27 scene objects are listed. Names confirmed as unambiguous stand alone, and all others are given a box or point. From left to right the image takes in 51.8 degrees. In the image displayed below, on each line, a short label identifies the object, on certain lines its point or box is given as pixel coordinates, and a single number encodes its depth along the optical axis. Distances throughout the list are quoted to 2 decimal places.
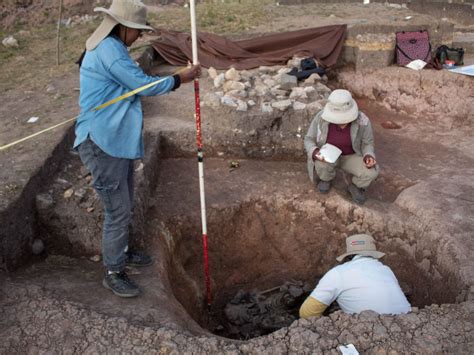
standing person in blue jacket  3.21
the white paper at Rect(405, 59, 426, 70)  8.29
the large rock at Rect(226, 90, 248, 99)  6.54
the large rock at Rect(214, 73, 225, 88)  7.16
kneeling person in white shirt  3.61
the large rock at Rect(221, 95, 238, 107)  6.26
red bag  8.46
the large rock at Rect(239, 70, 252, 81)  7.31
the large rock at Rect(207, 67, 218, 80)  7.71
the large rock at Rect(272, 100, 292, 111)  6.14
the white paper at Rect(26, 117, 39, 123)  5.87
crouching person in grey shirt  4.77
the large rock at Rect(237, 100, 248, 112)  6.20
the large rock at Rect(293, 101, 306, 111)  6.14
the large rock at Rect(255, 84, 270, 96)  6.66
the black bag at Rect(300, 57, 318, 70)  7.71
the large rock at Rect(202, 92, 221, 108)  6.29
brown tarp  8.38
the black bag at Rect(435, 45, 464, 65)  8.35
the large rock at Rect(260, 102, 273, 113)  6.16
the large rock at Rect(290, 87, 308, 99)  6.54
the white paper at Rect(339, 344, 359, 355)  3.02
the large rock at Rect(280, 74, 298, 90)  6.84
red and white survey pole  3.88
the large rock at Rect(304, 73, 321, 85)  7.18
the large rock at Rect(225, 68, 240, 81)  7.20
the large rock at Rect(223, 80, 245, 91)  6.79
